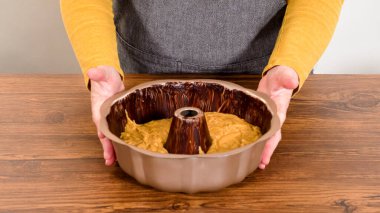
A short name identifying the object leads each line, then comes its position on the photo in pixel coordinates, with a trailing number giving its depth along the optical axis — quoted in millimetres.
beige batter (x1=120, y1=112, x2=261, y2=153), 811
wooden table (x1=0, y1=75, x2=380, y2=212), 766
